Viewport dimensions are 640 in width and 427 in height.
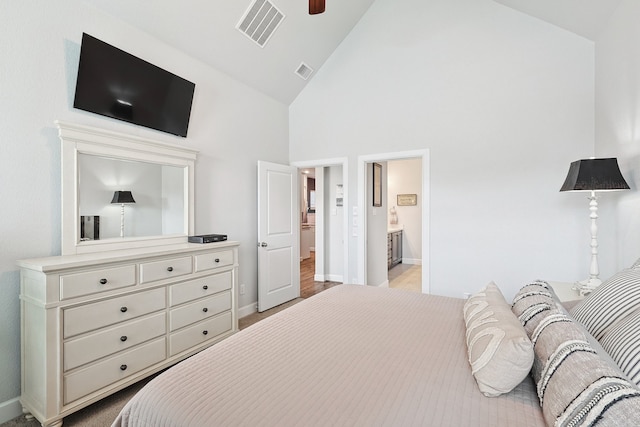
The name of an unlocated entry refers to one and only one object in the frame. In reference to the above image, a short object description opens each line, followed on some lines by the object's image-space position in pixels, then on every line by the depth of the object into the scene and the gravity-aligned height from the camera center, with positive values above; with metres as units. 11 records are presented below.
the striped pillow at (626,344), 0.84 -0.41
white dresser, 1.75 -0.72
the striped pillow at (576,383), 0.66 -0.43
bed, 0.87 -0.59
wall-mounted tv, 2.21 +1.04
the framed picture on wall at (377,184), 4.68 +0.45
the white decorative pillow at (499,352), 0.94 -0.47
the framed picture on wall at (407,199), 7.27 +0.33
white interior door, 3.79 -0.29
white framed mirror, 2.15 +0.20
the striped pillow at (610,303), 1.12 -0.36
